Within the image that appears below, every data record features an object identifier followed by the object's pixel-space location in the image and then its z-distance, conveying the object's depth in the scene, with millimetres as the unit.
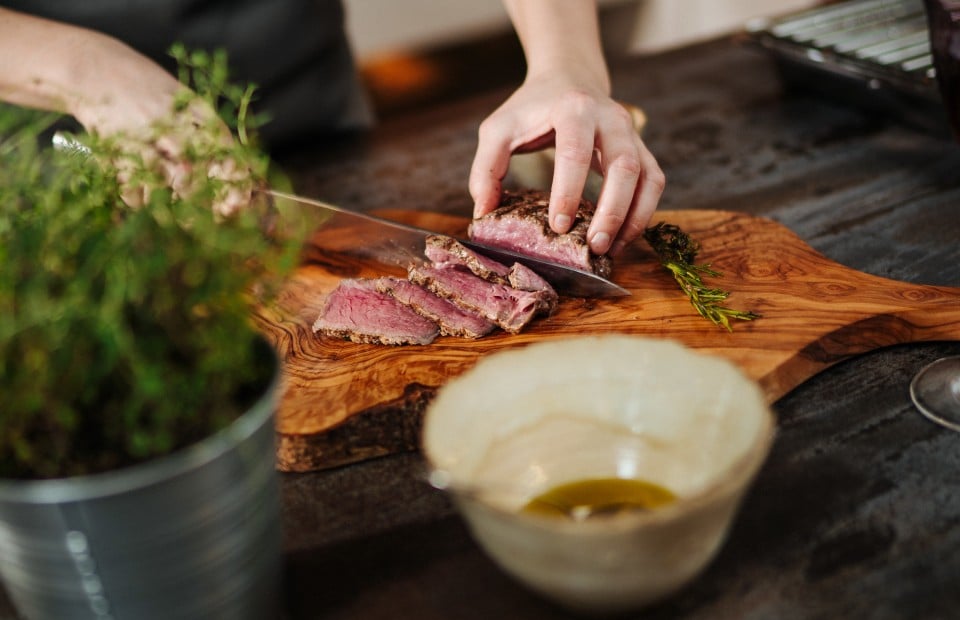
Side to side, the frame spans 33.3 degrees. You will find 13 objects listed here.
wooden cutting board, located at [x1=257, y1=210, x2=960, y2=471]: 820
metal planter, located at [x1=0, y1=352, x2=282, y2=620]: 652
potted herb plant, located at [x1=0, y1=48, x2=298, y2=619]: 645
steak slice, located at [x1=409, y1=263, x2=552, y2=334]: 891
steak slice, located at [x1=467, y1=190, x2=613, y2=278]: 919
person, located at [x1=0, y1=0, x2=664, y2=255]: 922
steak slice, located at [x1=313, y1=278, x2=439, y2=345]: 891
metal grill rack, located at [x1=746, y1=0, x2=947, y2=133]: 1058
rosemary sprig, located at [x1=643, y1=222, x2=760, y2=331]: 871
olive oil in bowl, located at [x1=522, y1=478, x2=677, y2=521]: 723
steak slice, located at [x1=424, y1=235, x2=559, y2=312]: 909
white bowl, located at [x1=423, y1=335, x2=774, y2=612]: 674
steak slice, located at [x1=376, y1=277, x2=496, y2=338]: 893
